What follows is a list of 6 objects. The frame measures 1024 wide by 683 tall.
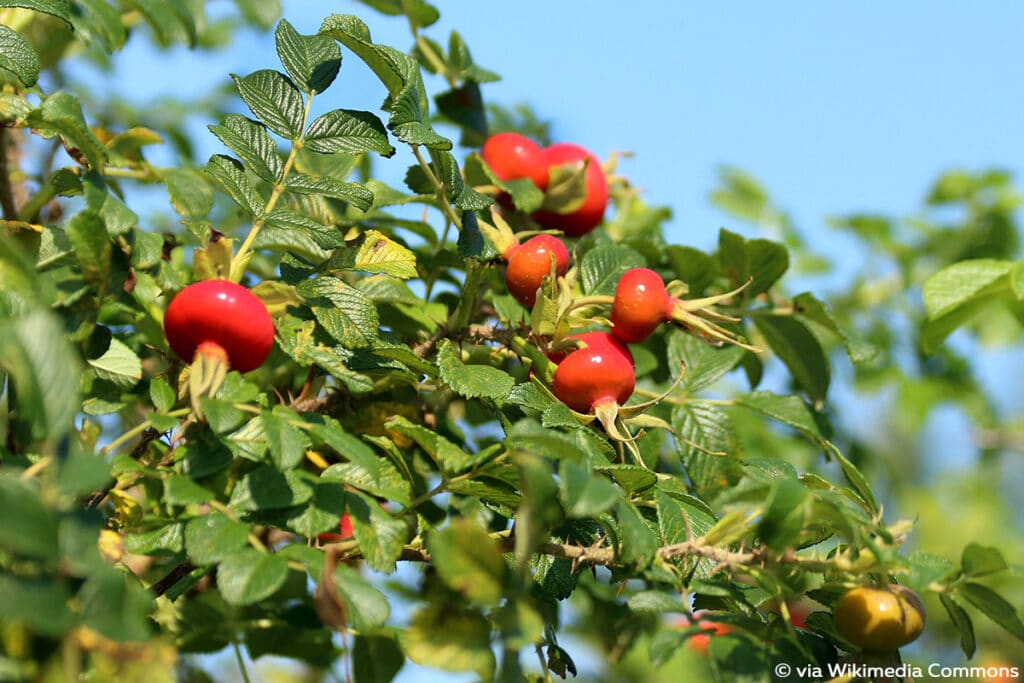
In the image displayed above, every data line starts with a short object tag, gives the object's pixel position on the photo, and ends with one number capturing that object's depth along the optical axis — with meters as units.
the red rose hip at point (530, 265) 0.98
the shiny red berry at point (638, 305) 0.98
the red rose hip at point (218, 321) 0.93
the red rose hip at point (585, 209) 1.04
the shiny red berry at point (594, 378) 0.96
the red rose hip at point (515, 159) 1.04
